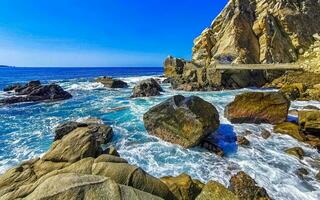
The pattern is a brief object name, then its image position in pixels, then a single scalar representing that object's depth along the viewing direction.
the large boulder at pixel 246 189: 4.45
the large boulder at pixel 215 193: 3.76
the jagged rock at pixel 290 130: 7.79
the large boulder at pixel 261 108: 8.90
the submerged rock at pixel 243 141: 7.54
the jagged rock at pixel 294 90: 13.71
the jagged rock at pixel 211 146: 6.97
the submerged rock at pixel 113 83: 24.75
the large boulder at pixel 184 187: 4.02
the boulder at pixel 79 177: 2.66
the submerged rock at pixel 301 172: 5.82
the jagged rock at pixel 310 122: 7.52
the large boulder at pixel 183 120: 7.28
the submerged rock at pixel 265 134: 7.99
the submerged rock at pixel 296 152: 6.73
